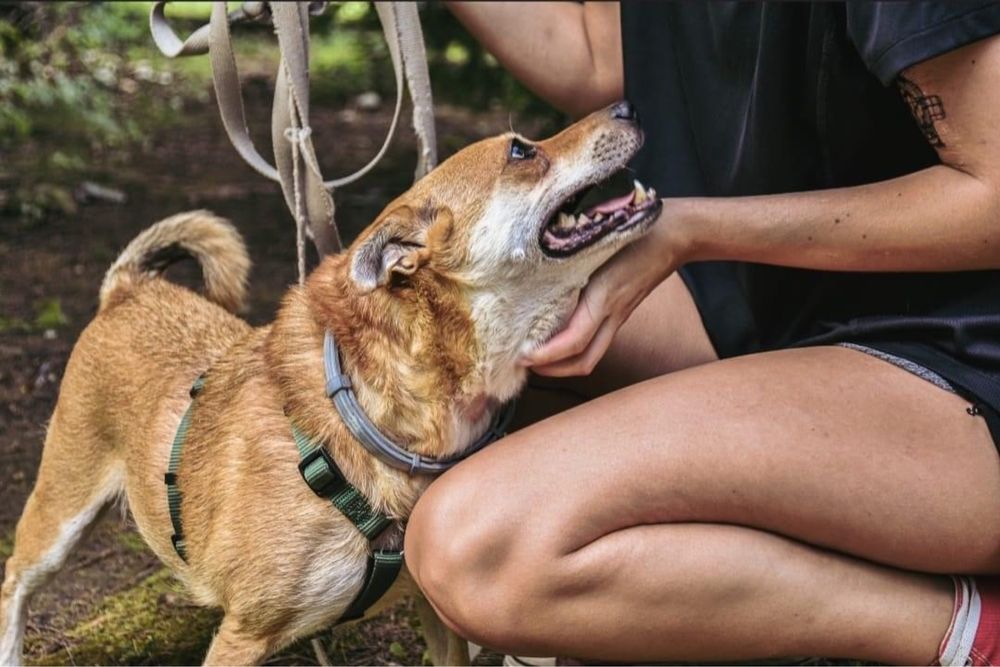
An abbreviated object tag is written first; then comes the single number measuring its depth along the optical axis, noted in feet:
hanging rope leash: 9.08
